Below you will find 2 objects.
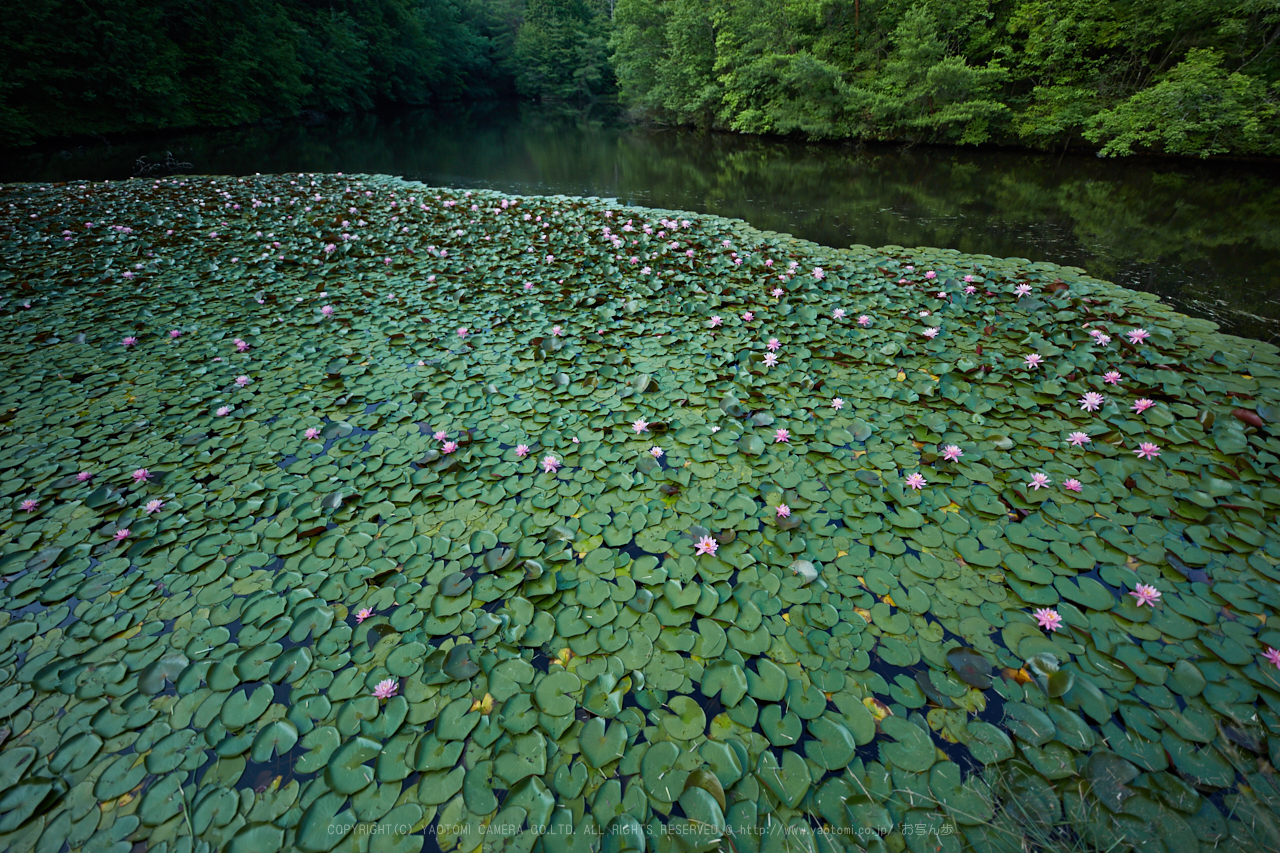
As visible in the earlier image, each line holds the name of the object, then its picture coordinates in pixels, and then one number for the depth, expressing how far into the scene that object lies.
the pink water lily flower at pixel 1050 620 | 1.60
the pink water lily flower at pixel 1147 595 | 1.63
